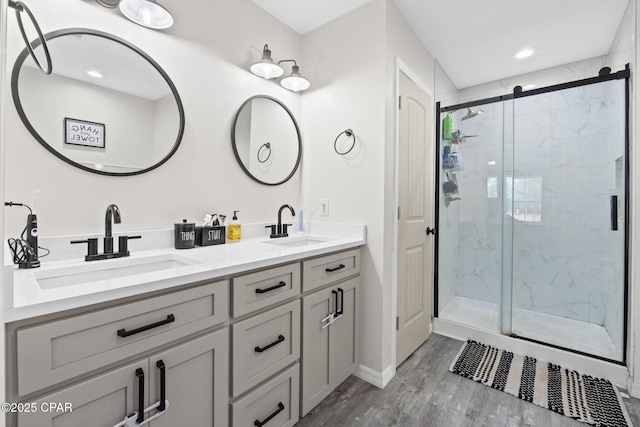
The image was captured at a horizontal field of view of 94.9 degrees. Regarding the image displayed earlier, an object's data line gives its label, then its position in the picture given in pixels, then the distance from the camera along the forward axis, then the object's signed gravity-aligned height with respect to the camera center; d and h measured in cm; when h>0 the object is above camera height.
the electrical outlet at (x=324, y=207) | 220 +3
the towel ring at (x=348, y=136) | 204 +53
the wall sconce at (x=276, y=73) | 191 +95
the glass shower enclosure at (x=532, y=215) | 229 -3
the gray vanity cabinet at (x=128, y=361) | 74 -45
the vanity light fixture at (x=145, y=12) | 138 +97
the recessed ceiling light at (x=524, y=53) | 260 +143
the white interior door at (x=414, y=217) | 213 -5
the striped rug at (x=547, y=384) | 163 -110
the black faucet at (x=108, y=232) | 131 -10
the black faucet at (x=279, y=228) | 209 -12
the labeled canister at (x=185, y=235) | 157 -13
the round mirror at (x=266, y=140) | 198 +51
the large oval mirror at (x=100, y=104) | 121 +49
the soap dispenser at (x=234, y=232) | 185 -14
